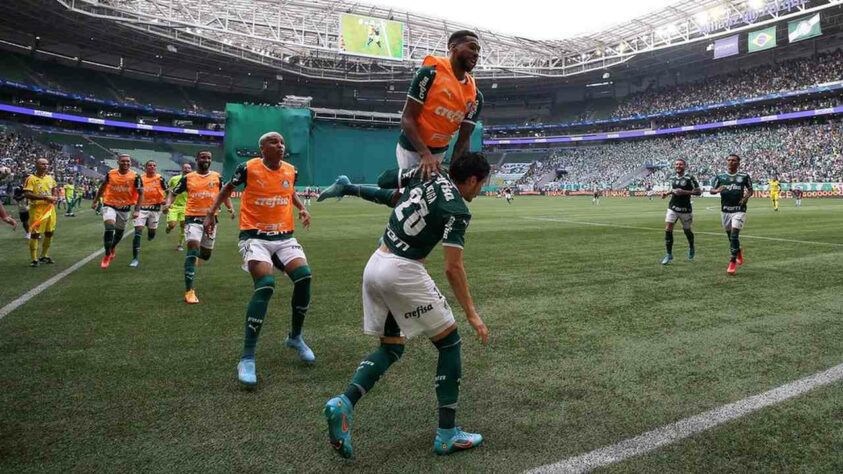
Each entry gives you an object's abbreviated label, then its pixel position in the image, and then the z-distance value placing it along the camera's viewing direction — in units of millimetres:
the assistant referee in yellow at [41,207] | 10047
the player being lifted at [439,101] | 3535
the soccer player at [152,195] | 11344
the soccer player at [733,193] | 9484
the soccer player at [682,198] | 10320
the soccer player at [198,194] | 7531
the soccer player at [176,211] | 12328
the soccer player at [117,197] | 9914
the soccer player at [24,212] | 13047
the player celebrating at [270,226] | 4484
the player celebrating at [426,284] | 2805
